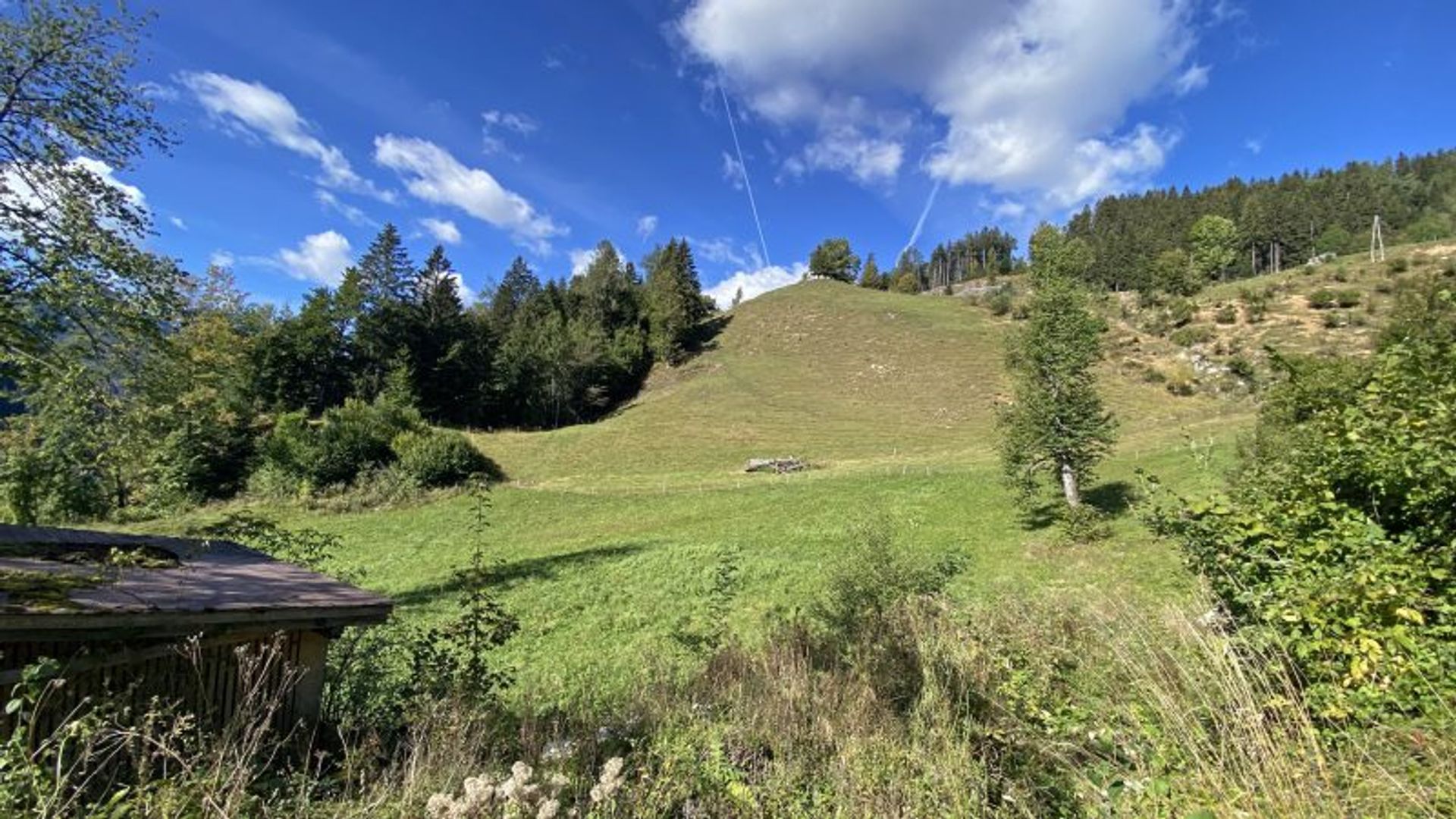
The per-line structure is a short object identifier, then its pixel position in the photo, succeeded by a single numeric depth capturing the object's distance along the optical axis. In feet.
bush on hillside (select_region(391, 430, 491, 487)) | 120.06
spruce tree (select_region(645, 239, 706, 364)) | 244.01
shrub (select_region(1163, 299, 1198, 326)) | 206.80
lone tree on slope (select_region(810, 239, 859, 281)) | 371.15
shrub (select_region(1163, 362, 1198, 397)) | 164.90
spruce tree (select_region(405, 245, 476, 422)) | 202.49
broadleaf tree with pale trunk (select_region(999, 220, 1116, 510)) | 62.28
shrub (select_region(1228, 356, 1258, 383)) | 151.74
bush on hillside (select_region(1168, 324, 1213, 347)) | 188.24
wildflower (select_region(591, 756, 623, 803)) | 13.20
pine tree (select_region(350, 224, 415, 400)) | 199.93
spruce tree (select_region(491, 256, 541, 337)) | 267.39
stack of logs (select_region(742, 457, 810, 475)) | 124.98
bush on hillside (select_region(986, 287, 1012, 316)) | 270.87
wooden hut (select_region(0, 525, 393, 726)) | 12.80
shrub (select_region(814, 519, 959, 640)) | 34.45
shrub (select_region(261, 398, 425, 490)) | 121.80
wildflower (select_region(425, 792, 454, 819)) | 11.41
